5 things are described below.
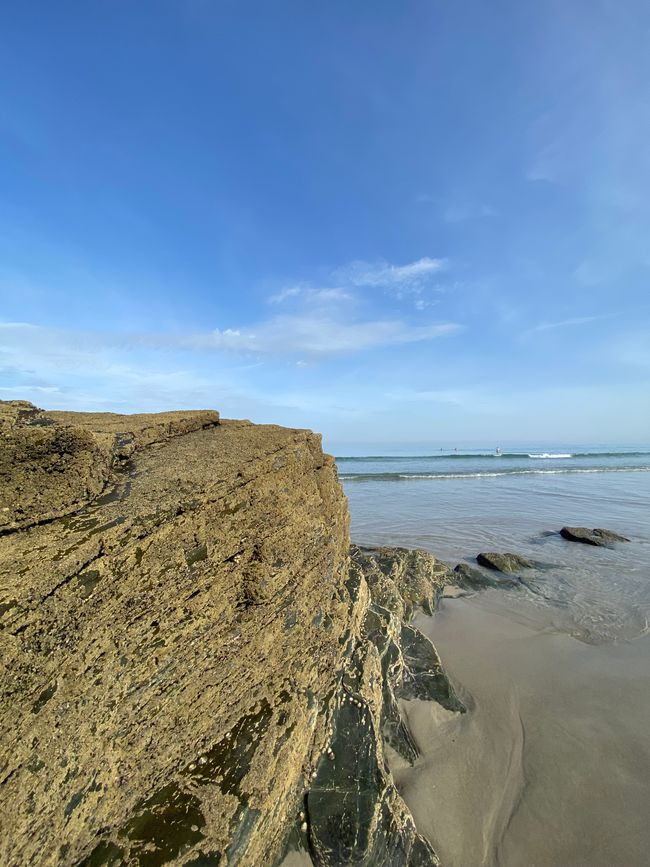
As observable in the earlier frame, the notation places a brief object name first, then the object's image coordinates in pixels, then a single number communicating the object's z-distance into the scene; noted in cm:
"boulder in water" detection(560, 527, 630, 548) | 1188
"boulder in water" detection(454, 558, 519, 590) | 907
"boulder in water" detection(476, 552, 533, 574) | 988
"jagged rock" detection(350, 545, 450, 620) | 686
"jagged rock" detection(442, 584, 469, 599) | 857
